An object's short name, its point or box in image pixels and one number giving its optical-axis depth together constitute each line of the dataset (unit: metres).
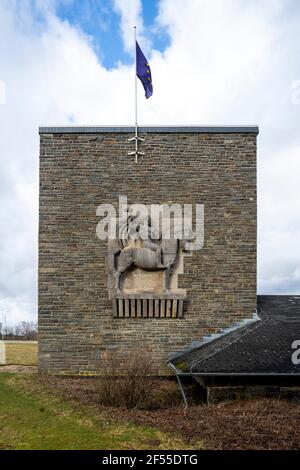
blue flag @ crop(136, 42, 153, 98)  16.00
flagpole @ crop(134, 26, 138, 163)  15.26
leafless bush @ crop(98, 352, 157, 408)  10.27
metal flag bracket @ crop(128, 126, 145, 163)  15.26
